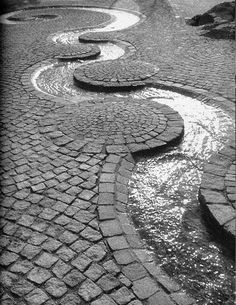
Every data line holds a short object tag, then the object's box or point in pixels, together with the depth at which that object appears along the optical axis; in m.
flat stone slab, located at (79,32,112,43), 10.14
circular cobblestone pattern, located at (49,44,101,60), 8.60
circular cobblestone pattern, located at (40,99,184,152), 4.70
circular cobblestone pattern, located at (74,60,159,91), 6.57
